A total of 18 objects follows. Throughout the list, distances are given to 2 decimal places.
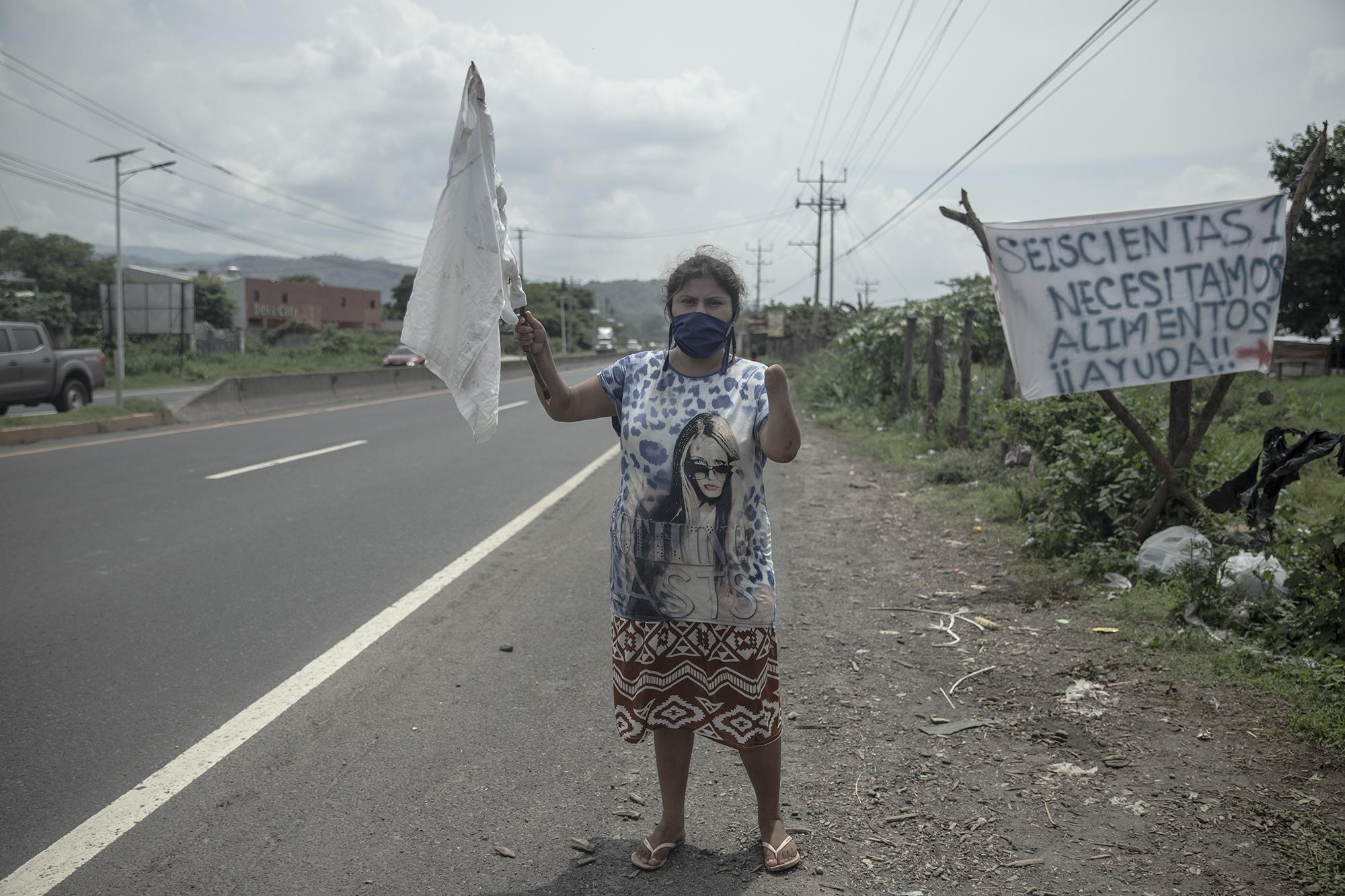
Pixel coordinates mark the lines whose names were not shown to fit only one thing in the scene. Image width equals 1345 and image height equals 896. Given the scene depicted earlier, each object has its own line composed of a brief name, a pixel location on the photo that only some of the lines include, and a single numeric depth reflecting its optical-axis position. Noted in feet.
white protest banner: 17.29
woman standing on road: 8.90
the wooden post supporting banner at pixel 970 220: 17.95
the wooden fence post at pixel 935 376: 42.32
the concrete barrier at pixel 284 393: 61.36
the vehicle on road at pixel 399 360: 140.56
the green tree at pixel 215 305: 213.05
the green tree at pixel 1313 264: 80.69
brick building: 276.21
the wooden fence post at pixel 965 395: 37.22
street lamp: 65.72
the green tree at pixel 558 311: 327.26
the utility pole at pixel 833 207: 174.70
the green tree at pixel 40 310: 115.85
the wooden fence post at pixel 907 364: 49.62
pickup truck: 55.67
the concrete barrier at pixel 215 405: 56.70
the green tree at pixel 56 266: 216.33
